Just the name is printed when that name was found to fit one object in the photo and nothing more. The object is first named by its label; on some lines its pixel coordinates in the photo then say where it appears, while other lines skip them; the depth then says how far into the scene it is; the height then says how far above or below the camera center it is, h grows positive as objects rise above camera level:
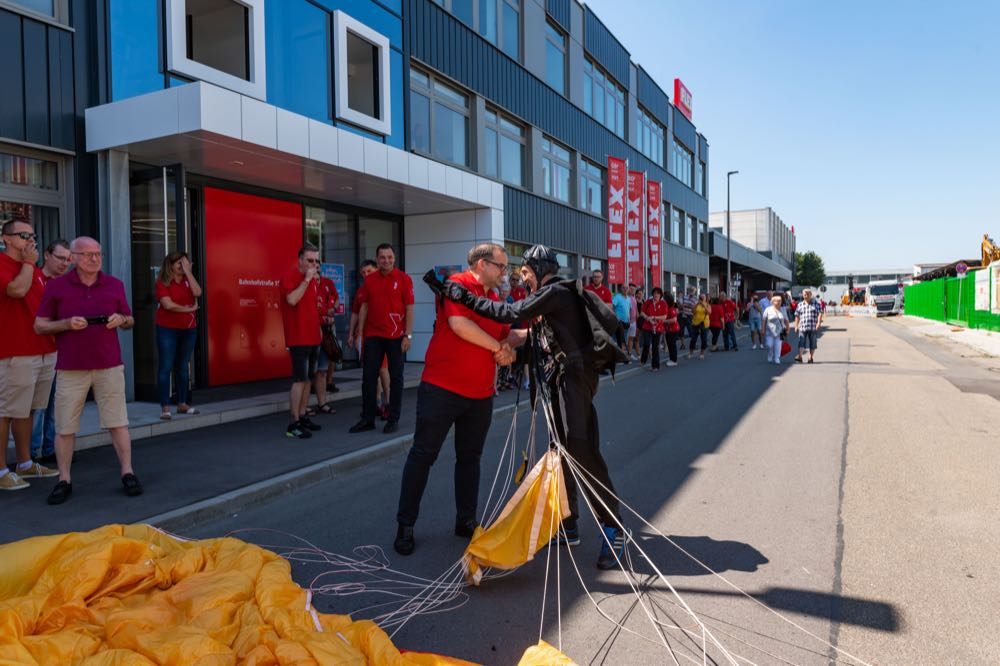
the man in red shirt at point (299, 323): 7.27 -0.15
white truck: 55.94 +0.77
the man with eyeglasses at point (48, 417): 6.04 -0.97
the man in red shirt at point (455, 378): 4.16 -0.43
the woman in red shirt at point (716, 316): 20.39 -0.27
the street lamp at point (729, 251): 40.00 +3.31
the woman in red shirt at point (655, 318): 15.25 -0.24
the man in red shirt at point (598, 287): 11.48 +0.37
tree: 111.62 +6.12
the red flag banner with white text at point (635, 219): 21.81 +2.84
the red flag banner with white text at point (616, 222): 21.12 +2.67
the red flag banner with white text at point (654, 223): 23.70 +2.97
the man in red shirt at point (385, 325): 7.58 -0.18
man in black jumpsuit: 4.05 -0.40
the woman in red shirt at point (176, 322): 7.61 -0.14
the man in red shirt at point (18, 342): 5.24 -0.25
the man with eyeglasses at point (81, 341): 4.93 -0.23
